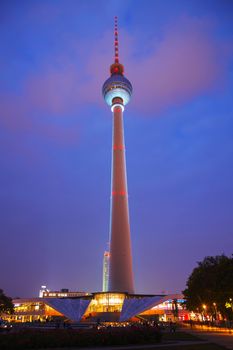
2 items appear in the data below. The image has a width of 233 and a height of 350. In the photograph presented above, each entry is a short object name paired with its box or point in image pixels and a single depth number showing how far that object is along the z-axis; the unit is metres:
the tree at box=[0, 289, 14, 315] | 84.32
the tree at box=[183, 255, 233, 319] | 51.16
